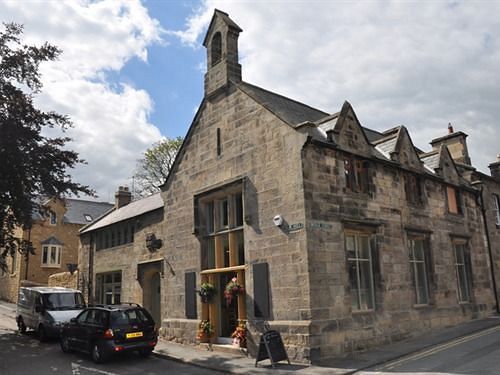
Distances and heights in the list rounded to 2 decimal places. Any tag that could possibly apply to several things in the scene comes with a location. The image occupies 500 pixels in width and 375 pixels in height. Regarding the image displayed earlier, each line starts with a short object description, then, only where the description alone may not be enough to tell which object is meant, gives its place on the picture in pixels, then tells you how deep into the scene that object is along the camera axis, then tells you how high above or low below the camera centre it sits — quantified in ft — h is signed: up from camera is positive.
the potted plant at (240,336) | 43.14 -5.04
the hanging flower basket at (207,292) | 48.11 -0.76
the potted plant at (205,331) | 47.80 -4.90
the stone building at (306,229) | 39.75 +5.53
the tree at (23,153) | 56.44 +18.31
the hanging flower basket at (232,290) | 44.06 -0.59
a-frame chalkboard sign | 36.52 -5.40
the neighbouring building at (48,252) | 117.70 +10.76
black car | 41.63 -4.18
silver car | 57.52 -2.45
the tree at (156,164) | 132.36 +36.34
